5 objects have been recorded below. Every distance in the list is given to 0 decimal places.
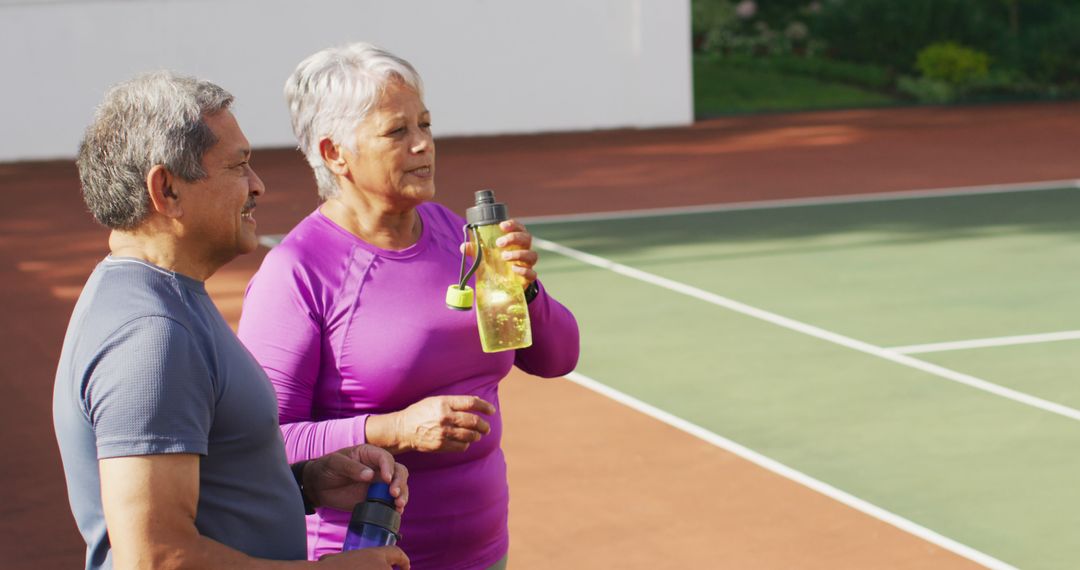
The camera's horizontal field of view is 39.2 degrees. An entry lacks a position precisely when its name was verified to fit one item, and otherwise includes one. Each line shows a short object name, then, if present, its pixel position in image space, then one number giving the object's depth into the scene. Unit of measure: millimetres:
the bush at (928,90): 27281
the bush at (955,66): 27609
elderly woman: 3201
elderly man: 2252
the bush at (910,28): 29234
